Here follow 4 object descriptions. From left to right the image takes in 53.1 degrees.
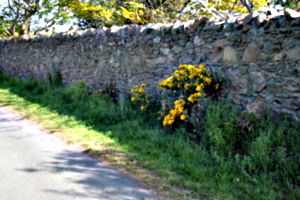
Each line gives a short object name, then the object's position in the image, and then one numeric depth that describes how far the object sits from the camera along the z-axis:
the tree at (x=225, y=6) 12.22
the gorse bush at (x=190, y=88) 5.56
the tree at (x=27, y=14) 15.05
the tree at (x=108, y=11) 14.43
